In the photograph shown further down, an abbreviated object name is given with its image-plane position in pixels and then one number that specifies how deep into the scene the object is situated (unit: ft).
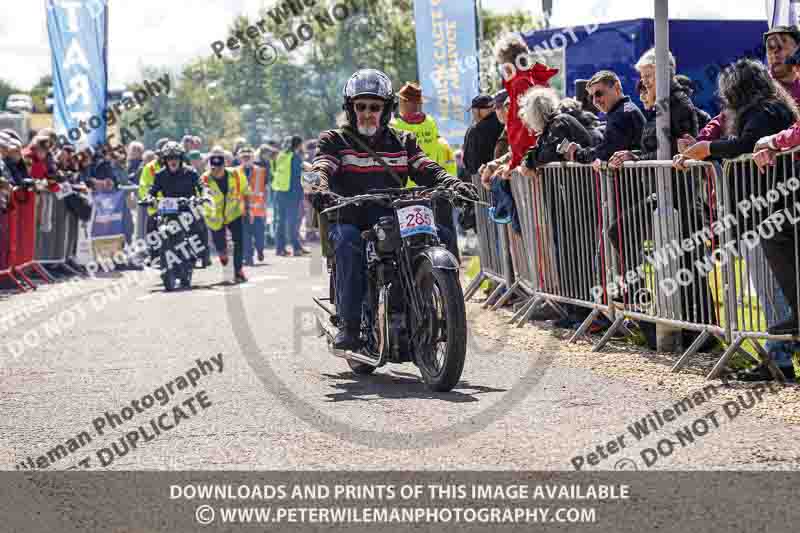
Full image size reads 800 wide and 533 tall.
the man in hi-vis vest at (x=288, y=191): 85.40
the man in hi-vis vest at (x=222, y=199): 63.10
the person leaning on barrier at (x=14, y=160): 58.49
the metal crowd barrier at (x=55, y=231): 63.21
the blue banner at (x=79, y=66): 72.02
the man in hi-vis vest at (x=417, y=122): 46.47
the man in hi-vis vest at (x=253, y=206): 76.84
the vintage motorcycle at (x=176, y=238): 58.80
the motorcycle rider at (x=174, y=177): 61.62
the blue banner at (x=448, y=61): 71.67
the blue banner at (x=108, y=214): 71.10
